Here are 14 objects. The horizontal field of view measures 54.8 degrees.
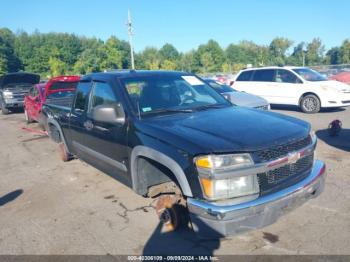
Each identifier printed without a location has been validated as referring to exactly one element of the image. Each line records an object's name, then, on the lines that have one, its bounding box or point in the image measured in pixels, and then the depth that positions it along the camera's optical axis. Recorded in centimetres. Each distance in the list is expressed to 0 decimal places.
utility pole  2891
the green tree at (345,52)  7806
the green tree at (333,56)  8438
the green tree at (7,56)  8538
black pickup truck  297
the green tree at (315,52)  8469
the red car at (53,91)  1030
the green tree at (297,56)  8838
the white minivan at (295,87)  1184
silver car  882
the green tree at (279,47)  8875
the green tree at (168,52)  10769
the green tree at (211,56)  8538
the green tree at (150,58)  8406
